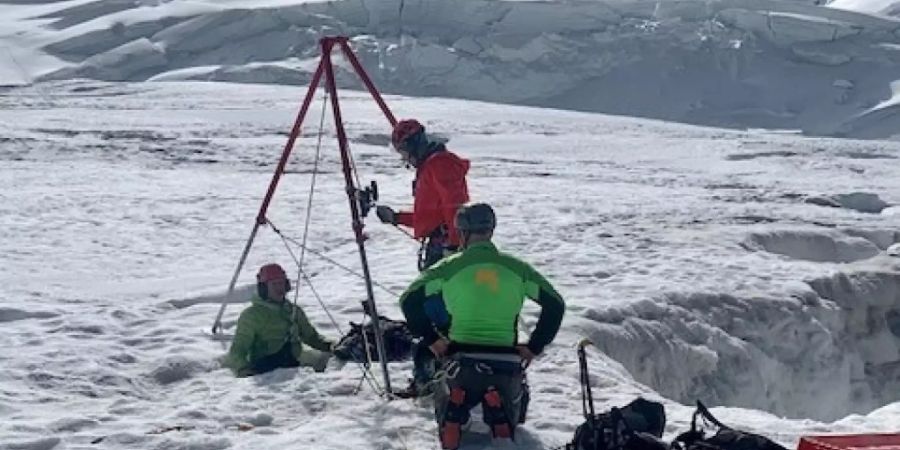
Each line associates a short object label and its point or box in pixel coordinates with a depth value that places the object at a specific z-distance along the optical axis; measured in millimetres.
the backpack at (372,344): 7527
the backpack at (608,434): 5090
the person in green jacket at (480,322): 5605
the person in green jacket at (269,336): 7426
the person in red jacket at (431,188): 7219
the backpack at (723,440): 4961
